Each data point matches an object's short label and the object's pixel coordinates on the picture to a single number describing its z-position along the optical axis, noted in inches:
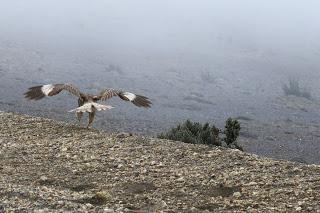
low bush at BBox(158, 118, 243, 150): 601.0
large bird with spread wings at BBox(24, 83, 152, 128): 525.3
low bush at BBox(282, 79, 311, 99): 1825.8
